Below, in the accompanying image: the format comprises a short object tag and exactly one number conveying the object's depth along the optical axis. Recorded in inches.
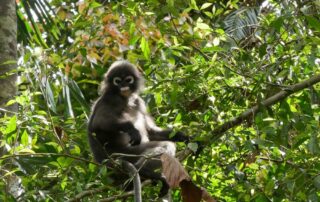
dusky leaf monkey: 337.1
